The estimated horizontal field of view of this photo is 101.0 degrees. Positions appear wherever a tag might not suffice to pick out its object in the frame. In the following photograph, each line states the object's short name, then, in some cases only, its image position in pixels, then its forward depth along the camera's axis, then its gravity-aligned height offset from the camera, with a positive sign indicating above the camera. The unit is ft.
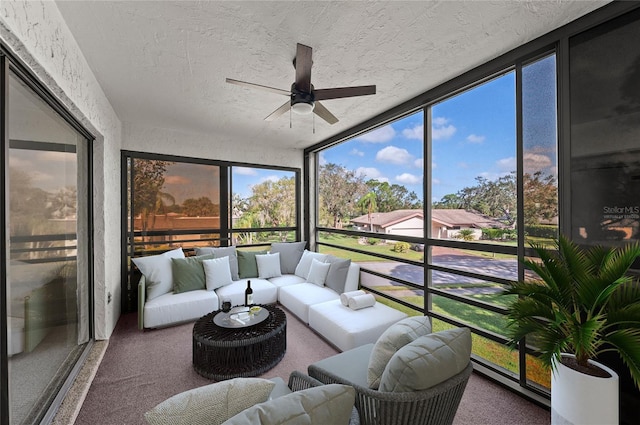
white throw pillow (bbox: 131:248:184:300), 11.64 -2.67
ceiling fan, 6.74 +3.33
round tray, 8.49 -3.58
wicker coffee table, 7.91 -4.20
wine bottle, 10.09 -3.24
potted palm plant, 4.69 -2.16
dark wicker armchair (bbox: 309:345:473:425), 4.18 -3.19
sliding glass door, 4.90 -0.86
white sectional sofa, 9.12 -3.69
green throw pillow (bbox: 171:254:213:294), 12.16 -2.86
